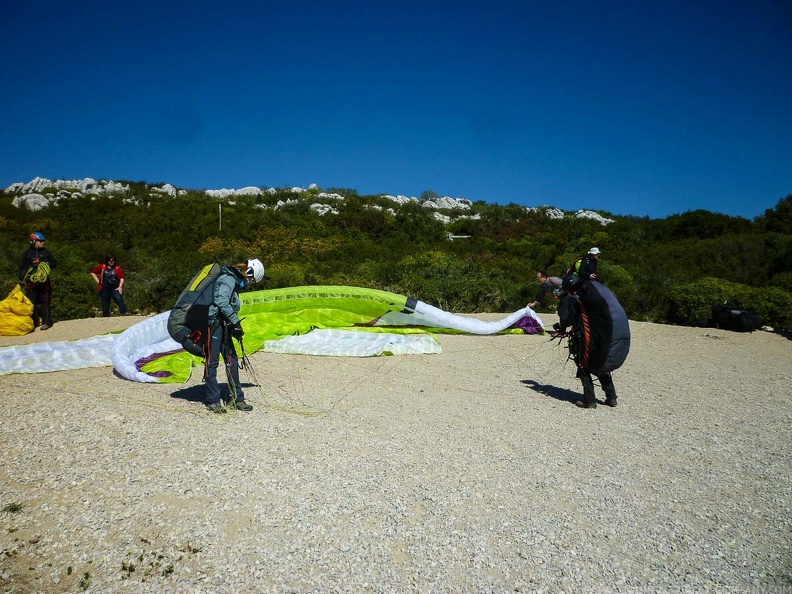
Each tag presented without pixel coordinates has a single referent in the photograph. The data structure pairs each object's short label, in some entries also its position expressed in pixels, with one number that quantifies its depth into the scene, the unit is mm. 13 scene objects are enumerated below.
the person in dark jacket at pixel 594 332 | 5891
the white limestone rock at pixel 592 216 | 41922
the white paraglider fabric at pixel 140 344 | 6798
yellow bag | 9723
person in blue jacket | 5363
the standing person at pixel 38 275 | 9827
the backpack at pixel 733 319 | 11750
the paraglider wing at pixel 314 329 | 7484
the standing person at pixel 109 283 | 11578
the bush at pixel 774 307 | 12016
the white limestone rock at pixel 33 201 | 34781
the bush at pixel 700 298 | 12828
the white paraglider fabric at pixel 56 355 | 7051
